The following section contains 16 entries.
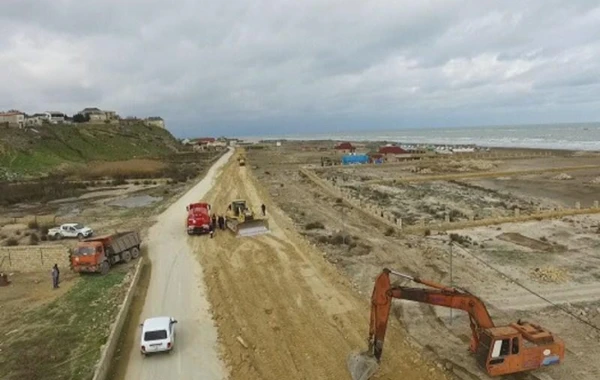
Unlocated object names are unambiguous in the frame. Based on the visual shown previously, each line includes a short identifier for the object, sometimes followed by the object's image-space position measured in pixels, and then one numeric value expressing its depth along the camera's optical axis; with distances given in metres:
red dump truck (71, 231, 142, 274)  25.27
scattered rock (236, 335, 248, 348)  16.70
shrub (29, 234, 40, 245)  33.39
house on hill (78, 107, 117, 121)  180.00
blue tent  87.19
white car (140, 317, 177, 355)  15.88
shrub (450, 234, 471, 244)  29.67
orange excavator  13.77
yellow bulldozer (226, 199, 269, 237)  32.03
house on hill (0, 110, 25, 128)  130.95
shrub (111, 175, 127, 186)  68.75
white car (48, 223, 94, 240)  33.94
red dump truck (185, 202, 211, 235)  32.62
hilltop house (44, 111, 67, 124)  165.62
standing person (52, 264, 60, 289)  23.70
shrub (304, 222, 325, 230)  34.90
